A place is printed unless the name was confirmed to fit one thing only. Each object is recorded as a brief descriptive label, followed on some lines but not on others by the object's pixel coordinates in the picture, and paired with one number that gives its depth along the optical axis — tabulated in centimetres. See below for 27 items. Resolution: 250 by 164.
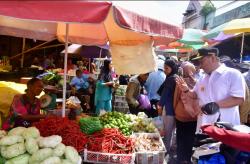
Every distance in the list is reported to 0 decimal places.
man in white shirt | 287
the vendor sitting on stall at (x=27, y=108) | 304
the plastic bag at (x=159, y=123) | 390
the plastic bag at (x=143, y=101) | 484
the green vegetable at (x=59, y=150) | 220
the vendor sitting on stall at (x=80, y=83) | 717
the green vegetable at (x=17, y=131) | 231
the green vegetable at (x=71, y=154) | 223
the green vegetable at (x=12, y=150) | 215
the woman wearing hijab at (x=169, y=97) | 399
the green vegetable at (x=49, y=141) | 222
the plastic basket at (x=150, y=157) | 277
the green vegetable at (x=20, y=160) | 214
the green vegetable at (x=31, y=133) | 228
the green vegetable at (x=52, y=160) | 211
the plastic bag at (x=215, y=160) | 213
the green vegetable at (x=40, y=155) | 215
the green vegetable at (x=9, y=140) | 220
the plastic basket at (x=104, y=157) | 254
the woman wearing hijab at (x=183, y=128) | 373
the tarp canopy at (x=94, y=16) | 190
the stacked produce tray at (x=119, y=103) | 623
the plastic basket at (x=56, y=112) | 378
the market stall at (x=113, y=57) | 192
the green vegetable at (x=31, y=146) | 220
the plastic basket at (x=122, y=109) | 606
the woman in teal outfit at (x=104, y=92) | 595
